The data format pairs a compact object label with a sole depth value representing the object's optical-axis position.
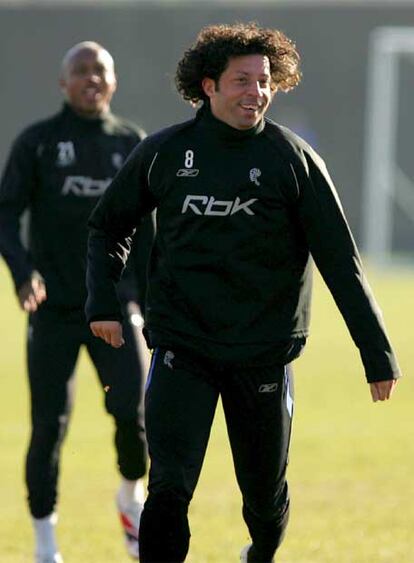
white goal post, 63.28
